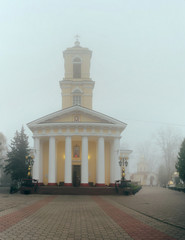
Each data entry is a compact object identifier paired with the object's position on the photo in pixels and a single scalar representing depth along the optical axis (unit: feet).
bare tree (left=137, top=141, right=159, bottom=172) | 298.19
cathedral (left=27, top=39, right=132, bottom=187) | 109.29
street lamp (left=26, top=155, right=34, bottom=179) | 99.70
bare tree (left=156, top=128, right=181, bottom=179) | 206.28
